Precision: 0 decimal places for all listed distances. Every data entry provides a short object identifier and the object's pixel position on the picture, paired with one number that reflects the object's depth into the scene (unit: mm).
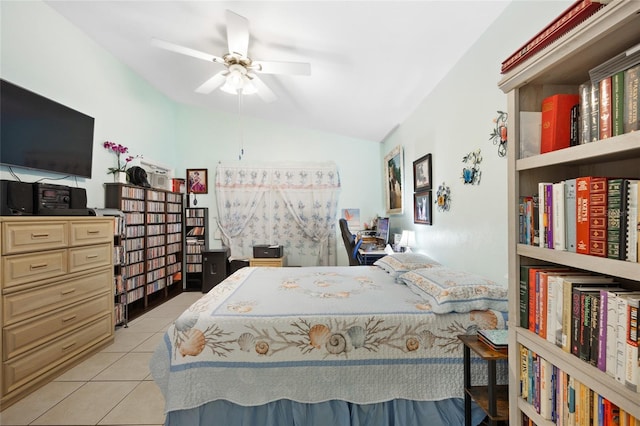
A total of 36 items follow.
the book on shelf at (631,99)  734
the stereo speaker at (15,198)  2068
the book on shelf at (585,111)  867
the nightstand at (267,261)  4496
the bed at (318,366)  1463
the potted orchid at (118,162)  3300
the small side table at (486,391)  1234
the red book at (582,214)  849
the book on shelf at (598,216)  802
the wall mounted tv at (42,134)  2182
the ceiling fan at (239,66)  2172
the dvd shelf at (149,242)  3414
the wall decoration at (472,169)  2109
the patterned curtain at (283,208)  4855
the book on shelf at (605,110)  796
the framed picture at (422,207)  2969
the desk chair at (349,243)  3750
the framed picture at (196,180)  4841
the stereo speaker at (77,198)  2582
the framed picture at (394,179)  3919
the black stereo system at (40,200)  2094
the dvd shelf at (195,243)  4762
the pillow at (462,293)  1622
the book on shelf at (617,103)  769
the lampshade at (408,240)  3416
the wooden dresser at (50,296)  1845
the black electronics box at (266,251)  4539
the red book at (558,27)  794
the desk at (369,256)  3727
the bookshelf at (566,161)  741
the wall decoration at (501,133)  1814
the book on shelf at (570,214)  894
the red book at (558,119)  978
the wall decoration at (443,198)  2576
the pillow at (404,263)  2443
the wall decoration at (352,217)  4957
